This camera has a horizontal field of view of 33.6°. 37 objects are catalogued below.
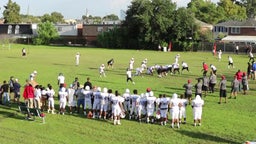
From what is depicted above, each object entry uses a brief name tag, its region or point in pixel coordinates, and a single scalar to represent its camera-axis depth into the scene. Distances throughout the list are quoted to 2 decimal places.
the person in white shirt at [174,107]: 20.27
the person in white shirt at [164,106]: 20.56
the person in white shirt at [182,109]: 20.58
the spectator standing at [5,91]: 25.17
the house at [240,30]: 82.57
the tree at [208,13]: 117.75
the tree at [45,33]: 97.25
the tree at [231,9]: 135.00
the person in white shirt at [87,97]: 22.72
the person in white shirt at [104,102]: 21.86
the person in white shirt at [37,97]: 23.03
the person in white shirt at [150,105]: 21.06
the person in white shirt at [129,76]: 33.50
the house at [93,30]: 101.81
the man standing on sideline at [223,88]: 26.12
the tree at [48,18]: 169.00
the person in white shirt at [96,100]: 22.16
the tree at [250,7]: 155.75
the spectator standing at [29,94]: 22.69
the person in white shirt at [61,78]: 29.08
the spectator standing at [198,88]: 25.33
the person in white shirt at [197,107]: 20.53
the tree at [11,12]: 129.12
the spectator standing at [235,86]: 28.02
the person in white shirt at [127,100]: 22.16
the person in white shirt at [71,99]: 23.45
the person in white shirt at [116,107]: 20.88
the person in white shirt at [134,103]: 21.55
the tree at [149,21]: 81.88
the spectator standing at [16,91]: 25.66
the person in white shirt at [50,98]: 23.07
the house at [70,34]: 102.94
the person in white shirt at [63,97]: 22.88
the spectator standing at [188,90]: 25.25
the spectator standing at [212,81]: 29.46
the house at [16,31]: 110.18
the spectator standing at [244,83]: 29.40
